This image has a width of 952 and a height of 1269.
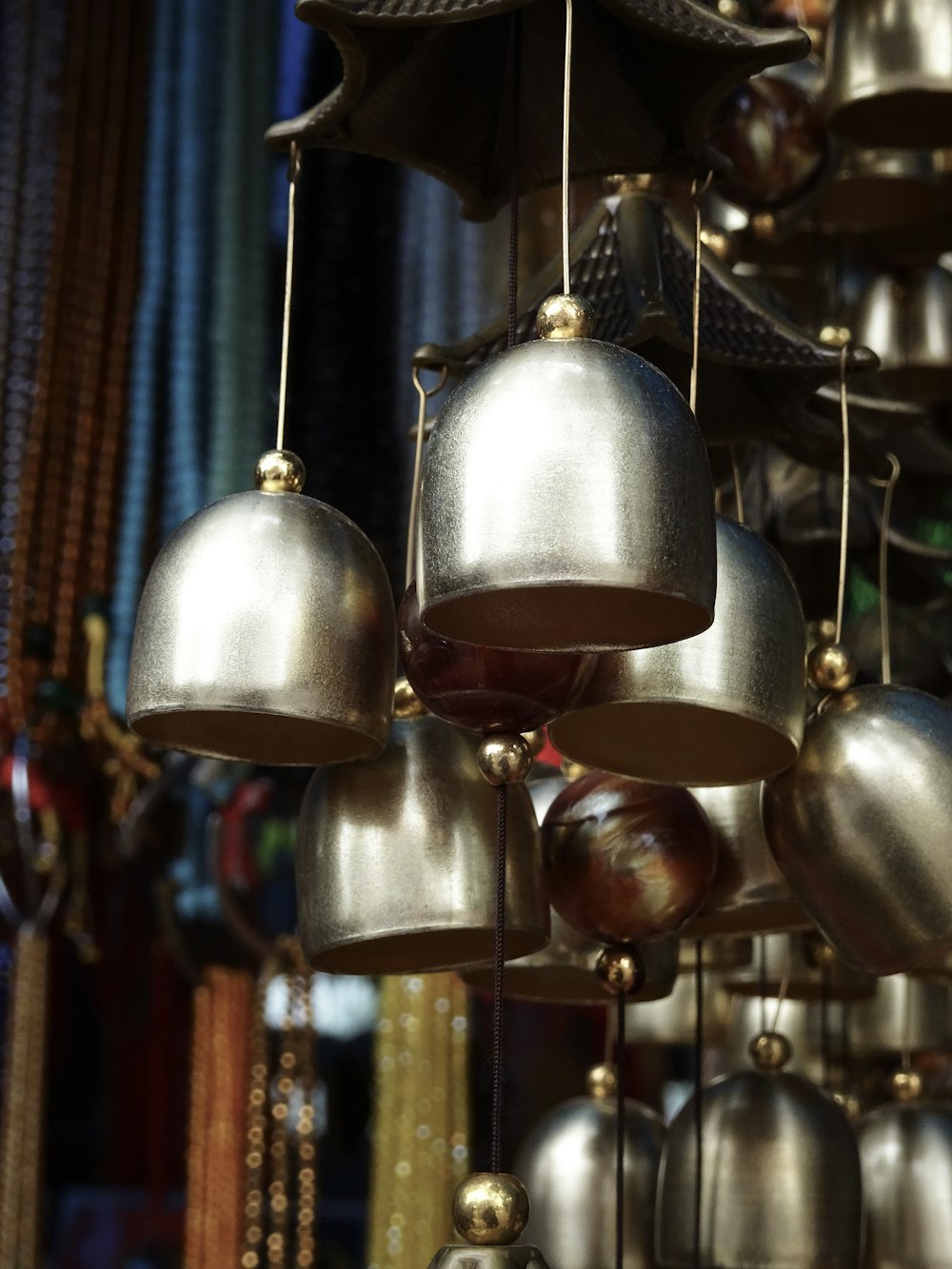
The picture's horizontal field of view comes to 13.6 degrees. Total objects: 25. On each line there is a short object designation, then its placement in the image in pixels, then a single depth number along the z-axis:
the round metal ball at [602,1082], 0.74
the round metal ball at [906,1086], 0.75
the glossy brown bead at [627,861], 0.64
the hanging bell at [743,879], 0.66
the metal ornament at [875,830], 0.62
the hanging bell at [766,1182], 0.68
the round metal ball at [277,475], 0.62
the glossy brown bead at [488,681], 0.59
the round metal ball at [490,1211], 0.58
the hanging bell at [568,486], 0.55
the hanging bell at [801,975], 0.76
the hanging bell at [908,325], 0.88
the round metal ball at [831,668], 0.63
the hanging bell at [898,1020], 0.84
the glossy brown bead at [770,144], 0.76
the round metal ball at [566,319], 0.57
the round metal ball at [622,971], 0.64
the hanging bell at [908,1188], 0.73
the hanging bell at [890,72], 0.74
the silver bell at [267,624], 0.60
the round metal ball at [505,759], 0.60
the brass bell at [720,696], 0.60
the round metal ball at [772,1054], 0.70
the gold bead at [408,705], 0.64
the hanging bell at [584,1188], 0.72
